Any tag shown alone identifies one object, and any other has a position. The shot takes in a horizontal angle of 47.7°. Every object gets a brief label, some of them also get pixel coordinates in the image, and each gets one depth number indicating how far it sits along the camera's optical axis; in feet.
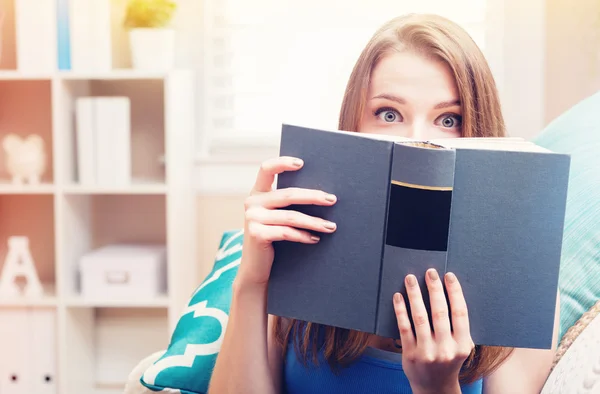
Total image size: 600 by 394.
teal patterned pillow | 3.55
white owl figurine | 7.49
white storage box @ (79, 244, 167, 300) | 7.31
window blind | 8.04
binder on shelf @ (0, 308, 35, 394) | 7.56
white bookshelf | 7.39
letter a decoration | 7.43
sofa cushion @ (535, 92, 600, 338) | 3.36
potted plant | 7.41
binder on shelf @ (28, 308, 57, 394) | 7.63
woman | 3.06
